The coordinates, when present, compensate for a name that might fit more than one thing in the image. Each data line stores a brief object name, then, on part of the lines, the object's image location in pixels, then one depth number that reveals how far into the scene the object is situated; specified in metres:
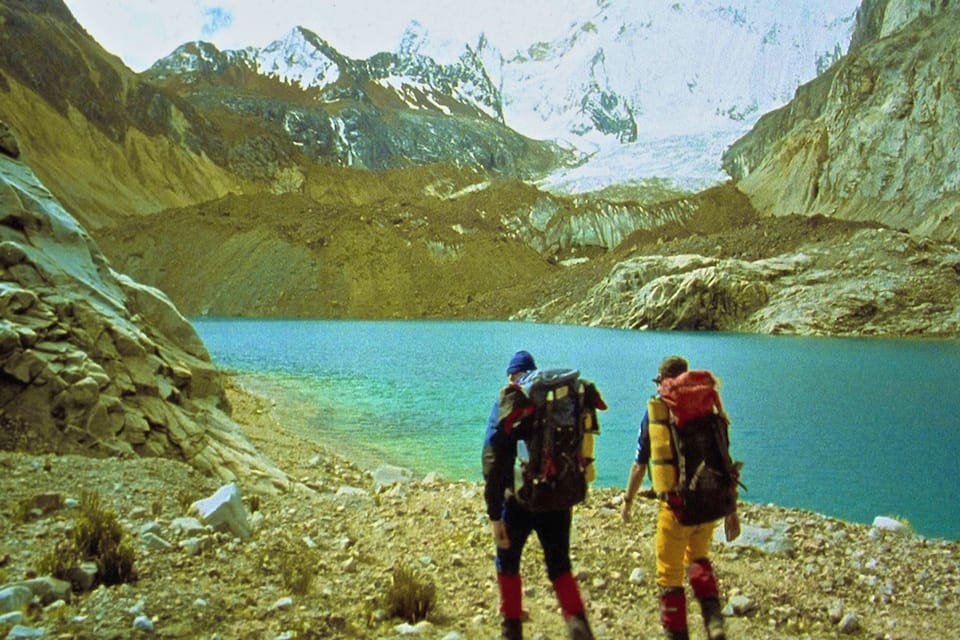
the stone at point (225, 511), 5.93
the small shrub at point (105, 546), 4.70
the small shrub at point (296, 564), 5.08
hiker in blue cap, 4.32
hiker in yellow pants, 4.55
